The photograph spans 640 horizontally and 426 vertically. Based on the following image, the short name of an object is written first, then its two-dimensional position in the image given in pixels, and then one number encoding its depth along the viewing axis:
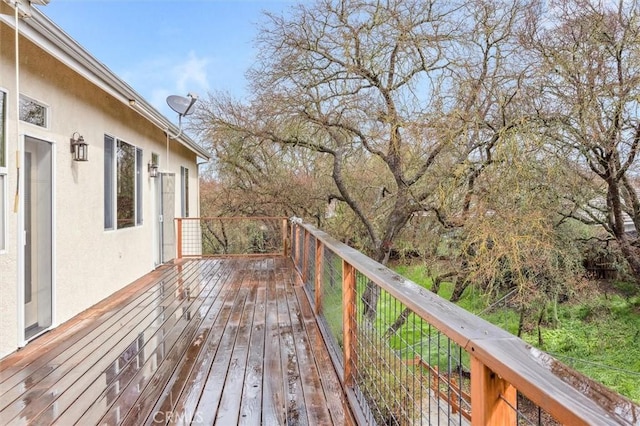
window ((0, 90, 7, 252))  3.04
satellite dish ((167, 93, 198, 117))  7.42
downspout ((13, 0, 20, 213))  2.66
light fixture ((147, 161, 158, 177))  6.77
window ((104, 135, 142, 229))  5.18
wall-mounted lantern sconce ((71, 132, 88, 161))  4.18
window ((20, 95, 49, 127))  3.35
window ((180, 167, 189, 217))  9.20
